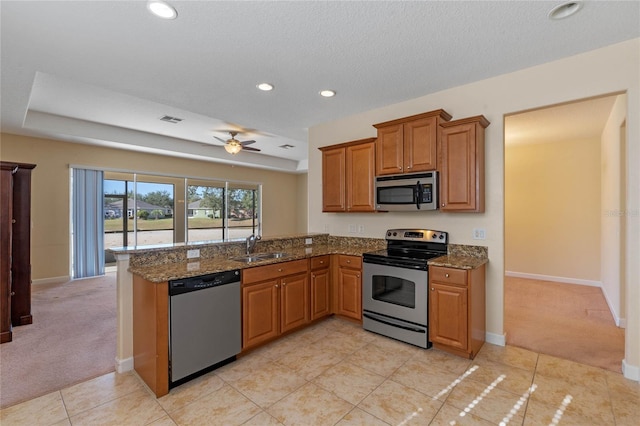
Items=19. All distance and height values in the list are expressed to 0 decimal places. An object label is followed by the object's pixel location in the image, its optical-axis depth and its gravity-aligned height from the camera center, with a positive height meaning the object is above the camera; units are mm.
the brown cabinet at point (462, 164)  2943 +495
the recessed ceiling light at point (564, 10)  1997 +1406
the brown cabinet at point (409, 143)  3168 +786
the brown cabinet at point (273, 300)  2811 -900
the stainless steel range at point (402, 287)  2961 -792
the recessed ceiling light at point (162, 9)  1955 +1386
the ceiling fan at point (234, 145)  5508 +1275
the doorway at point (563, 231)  3418 -337
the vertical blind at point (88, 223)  5879 -206
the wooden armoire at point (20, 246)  3566 -397
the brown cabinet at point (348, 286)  3527 -898
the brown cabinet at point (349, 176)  3787 +491
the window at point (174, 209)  6559 +99
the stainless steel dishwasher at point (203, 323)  2307 -924
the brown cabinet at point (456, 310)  2705 -916
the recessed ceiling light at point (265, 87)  3223 +1399
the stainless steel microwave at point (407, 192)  3180 +238
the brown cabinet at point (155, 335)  2211 -934
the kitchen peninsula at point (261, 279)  2298 -666
